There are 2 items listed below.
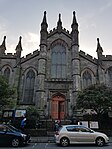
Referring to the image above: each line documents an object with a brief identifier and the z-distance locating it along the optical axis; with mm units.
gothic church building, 26016
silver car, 12031
